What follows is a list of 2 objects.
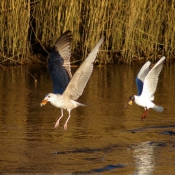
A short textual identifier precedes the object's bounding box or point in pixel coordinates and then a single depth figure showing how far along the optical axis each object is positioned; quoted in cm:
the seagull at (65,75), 1830
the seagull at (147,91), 1963
